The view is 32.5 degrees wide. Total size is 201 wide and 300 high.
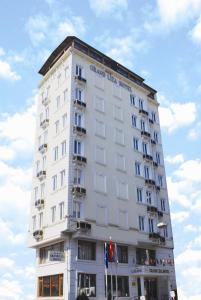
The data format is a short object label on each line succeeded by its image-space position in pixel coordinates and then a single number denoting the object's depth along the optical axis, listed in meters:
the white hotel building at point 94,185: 41.94
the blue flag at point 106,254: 38.14
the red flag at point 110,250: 39.05
